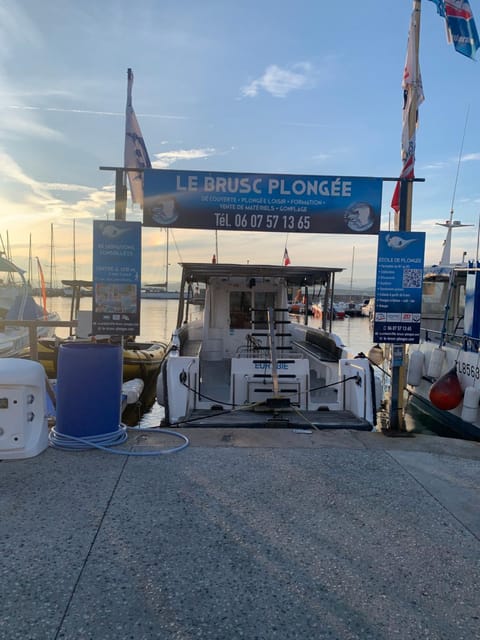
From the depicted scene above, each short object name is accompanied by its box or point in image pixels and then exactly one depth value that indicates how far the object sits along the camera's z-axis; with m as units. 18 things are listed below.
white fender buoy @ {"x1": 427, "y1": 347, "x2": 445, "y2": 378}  11.12
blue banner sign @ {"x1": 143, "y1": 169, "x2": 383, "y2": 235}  6.32
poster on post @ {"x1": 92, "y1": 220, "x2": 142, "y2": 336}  6.12
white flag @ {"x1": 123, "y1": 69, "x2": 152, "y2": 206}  7.35
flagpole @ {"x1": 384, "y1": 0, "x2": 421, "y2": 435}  6.15
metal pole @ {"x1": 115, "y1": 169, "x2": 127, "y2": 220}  6.36
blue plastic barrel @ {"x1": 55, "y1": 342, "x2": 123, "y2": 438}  5.00
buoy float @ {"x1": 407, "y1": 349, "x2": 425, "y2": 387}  12.12
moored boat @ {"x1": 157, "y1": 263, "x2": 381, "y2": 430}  7.02
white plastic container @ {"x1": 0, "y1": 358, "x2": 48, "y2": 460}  4.52
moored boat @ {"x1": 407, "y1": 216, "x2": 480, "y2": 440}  9.27
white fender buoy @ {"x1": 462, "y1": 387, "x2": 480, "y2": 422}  9.14
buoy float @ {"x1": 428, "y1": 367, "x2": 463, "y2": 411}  9.37
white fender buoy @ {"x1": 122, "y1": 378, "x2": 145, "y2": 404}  10.75
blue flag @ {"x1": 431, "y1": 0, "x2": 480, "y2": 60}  6.47
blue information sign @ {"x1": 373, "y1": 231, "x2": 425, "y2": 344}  6.16
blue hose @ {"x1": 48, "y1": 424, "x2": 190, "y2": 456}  4.85
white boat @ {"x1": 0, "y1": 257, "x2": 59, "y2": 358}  15.69
